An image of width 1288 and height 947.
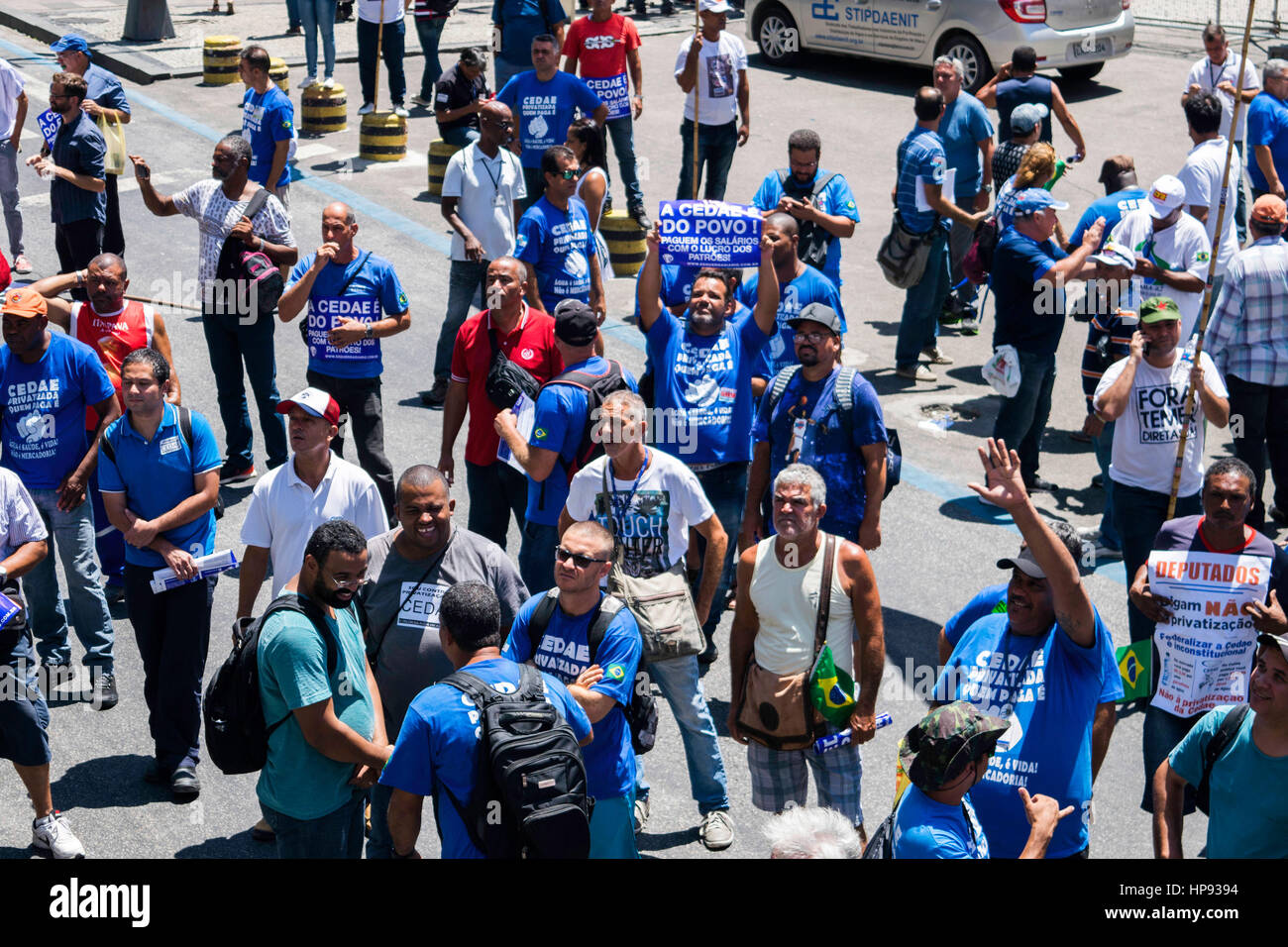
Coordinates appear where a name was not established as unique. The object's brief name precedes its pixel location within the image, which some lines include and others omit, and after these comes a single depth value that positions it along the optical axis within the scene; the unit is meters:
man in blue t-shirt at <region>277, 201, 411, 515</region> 8.84
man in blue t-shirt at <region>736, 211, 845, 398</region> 8.58
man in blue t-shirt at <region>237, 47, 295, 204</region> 12.52
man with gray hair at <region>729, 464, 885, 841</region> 6.04
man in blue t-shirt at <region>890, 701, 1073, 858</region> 4.41
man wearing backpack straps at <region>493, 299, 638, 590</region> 7.41
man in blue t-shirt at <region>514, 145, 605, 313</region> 9.85
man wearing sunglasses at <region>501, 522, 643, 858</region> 5.57
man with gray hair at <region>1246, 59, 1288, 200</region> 12.61
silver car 17.56
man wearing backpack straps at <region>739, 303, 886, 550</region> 7.20
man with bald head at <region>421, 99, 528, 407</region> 10.75
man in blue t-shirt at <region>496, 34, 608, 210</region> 12.95
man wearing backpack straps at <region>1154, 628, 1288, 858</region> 4.98
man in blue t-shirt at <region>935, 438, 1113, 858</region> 5.27
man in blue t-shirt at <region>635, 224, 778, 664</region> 7.87
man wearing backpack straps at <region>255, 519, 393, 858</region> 5.34
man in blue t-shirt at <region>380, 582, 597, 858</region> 4.85
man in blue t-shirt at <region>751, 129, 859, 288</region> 10.05
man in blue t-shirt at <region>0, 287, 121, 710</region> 7.57
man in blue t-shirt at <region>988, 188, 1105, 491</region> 9.34
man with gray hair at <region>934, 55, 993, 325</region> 12.52
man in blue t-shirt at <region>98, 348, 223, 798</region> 6.92
